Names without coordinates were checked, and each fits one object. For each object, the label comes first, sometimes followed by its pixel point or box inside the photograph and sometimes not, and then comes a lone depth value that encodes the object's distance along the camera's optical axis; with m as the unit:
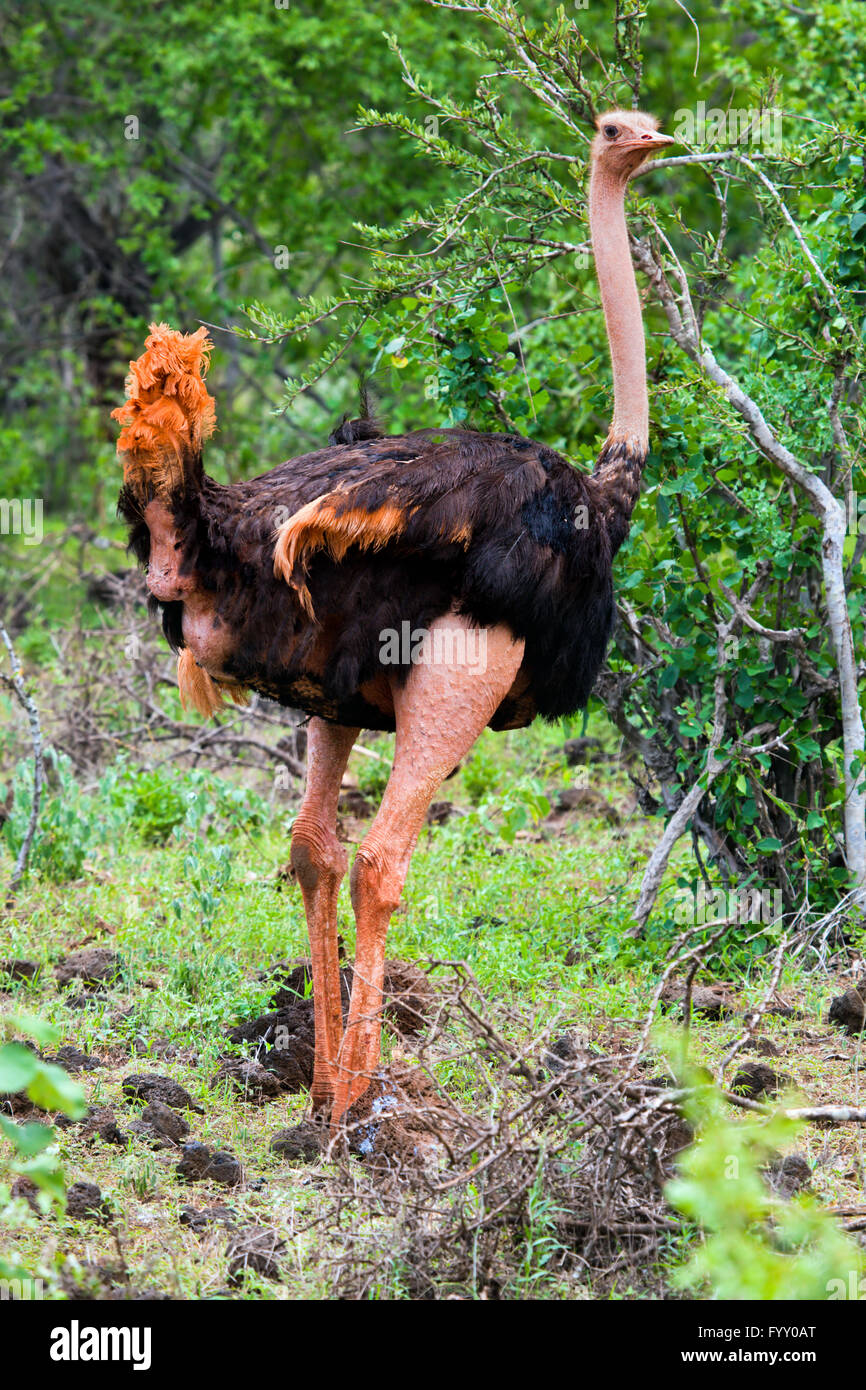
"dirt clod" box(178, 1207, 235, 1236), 6.77
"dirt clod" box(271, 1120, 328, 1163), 7.59
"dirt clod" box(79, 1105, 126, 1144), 7.61
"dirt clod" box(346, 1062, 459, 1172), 7.08
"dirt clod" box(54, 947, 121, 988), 9.80
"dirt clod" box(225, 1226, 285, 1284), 6.24
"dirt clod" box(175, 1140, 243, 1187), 7.27
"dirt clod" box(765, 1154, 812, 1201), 6.77
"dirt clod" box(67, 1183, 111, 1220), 6.79
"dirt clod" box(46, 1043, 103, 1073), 8.48
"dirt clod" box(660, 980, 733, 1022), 9.30
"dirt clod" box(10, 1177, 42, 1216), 6.91
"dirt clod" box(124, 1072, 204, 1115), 8.09
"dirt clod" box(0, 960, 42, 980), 9.82
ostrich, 7.32
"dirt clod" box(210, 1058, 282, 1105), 8.45
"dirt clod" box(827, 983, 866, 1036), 8.92
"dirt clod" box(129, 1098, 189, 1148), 7.70
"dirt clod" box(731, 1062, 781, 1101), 8.08
